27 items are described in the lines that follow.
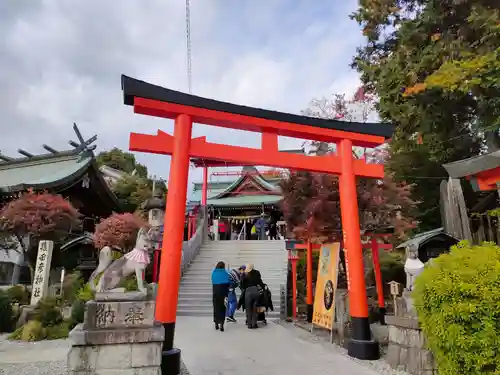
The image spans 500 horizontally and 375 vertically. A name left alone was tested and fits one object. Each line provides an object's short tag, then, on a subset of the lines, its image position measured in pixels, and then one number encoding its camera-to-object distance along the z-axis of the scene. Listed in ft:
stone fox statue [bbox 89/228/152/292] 15.02
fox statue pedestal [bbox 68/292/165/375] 13.50
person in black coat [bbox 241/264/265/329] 29.32
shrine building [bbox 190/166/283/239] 80.38
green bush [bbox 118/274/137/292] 28.09
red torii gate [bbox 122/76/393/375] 17.31
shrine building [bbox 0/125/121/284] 48.34
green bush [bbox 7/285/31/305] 35.05
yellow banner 24.20
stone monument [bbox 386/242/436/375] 16.11
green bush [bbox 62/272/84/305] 35.68
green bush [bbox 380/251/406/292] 42.22
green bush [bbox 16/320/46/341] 26.94
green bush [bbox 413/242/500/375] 12.19
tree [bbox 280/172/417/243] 27.99
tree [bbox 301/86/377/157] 29.84
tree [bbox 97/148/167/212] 82.02
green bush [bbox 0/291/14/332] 30.35
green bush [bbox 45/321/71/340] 27.58
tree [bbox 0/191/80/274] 40.27
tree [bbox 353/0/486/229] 35.01
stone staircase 38.32
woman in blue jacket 28.04
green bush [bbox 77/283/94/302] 29.53
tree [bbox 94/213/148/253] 43.91
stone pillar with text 30.76
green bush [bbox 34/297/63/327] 28.40
